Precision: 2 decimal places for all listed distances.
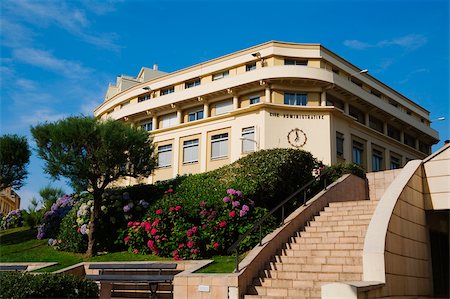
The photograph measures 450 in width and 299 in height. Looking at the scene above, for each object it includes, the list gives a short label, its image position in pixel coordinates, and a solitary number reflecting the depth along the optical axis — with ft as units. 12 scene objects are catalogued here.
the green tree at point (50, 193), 105.38
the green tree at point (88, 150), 56.95
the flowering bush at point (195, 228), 46.57
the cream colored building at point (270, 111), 108.78
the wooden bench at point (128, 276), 39.83
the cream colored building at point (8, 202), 186.50
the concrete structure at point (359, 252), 33.78
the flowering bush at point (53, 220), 69.00
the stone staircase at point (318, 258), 35.70
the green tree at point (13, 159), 79.00
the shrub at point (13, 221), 92.27
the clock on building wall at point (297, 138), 107.45
